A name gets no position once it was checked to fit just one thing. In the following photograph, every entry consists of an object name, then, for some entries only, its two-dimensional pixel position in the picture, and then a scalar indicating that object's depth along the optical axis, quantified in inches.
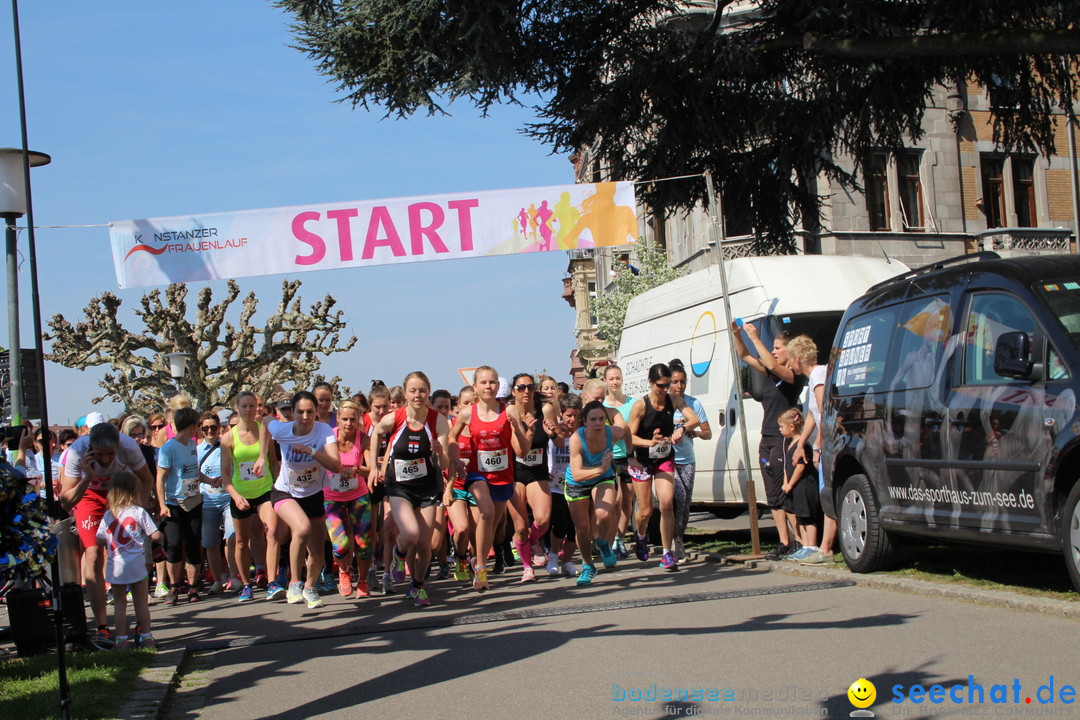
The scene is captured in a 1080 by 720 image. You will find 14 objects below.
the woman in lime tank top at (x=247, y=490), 462.0
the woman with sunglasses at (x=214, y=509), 505.0
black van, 285.0
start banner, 519.2
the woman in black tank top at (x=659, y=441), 460.4
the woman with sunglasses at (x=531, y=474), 458.3
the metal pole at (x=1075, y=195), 1257.7
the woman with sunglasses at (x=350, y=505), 448.1
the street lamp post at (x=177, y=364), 1120.2
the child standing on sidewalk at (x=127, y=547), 341.4
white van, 514.6
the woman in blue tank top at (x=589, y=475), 438.3
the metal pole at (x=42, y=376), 213.2
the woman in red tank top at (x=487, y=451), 434.9
